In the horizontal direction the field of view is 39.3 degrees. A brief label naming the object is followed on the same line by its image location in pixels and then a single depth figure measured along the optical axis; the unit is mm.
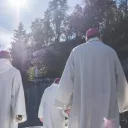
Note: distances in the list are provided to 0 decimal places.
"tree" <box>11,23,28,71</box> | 17200
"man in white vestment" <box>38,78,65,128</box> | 4026
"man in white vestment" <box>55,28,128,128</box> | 2130
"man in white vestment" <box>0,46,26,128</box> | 2845
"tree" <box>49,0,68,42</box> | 21539
